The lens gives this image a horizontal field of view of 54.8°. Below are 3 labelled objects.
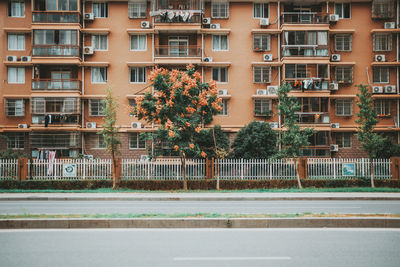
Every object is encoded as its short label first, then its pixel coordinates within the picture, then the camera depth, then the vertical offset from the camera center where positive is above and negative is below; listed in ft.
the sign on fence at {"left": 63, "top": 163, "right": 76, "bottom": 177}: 81.41 -5.99
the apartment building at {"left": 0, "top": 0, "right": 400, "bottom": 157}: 105.19 +22.92
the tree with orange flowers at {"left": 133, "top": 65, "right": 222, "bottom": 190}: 73.67 +6.78
